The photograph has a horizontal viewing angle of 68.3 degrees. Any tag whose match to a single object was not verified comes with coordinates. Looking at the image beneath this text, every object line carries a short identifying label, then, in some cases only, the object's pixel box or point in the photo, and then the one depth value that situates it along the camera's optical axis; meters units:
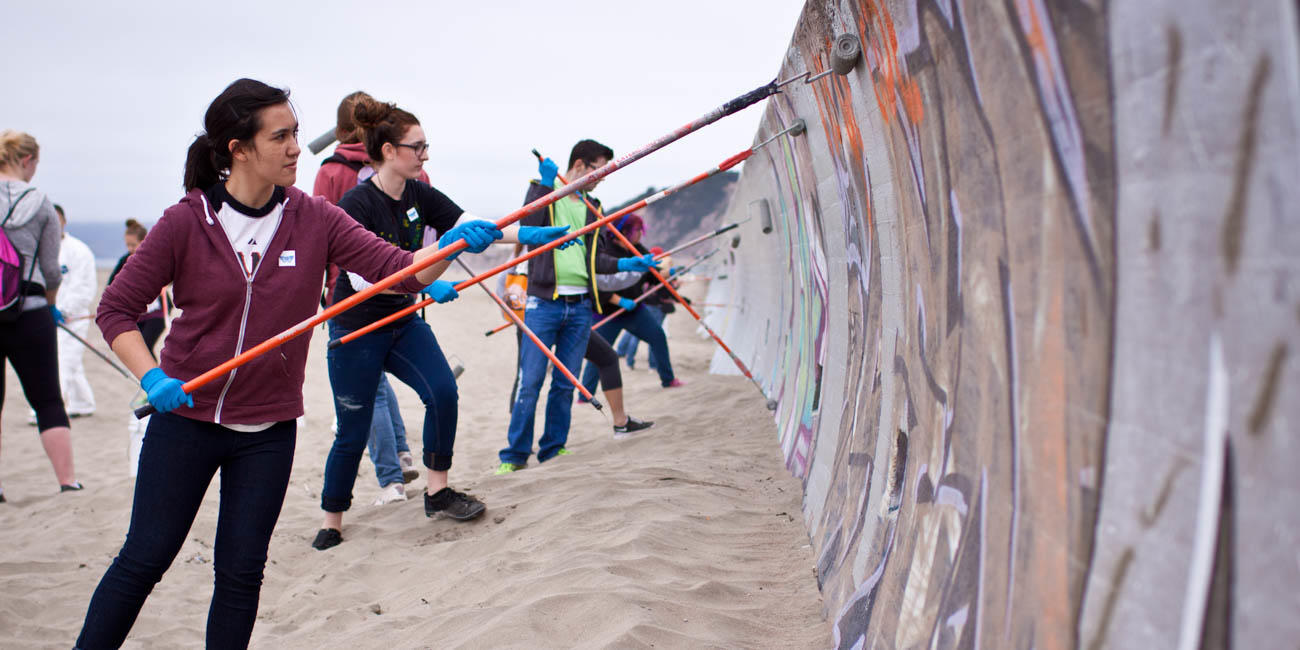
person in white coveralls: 9.34
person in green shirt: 6.15
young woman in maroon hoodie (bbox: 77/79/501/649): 2.75
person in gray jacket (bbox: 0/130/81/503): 5.39
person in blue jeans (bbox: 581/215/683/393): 8.46
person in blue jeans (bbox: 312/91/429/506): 5.18
